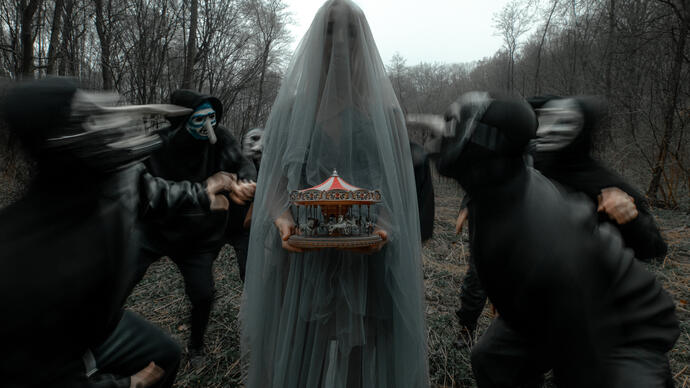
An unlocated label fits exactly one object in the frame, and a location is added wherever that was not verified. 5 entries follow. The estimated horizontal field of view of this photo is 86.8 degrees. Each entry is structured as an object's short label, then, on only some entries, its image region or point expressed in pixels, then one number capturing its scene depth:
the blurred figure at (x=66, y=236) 1.14
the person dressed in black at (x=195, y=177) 2.84
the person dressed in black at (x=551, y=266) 1.21
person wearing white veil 1.80
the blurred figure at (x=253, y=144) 3.64
